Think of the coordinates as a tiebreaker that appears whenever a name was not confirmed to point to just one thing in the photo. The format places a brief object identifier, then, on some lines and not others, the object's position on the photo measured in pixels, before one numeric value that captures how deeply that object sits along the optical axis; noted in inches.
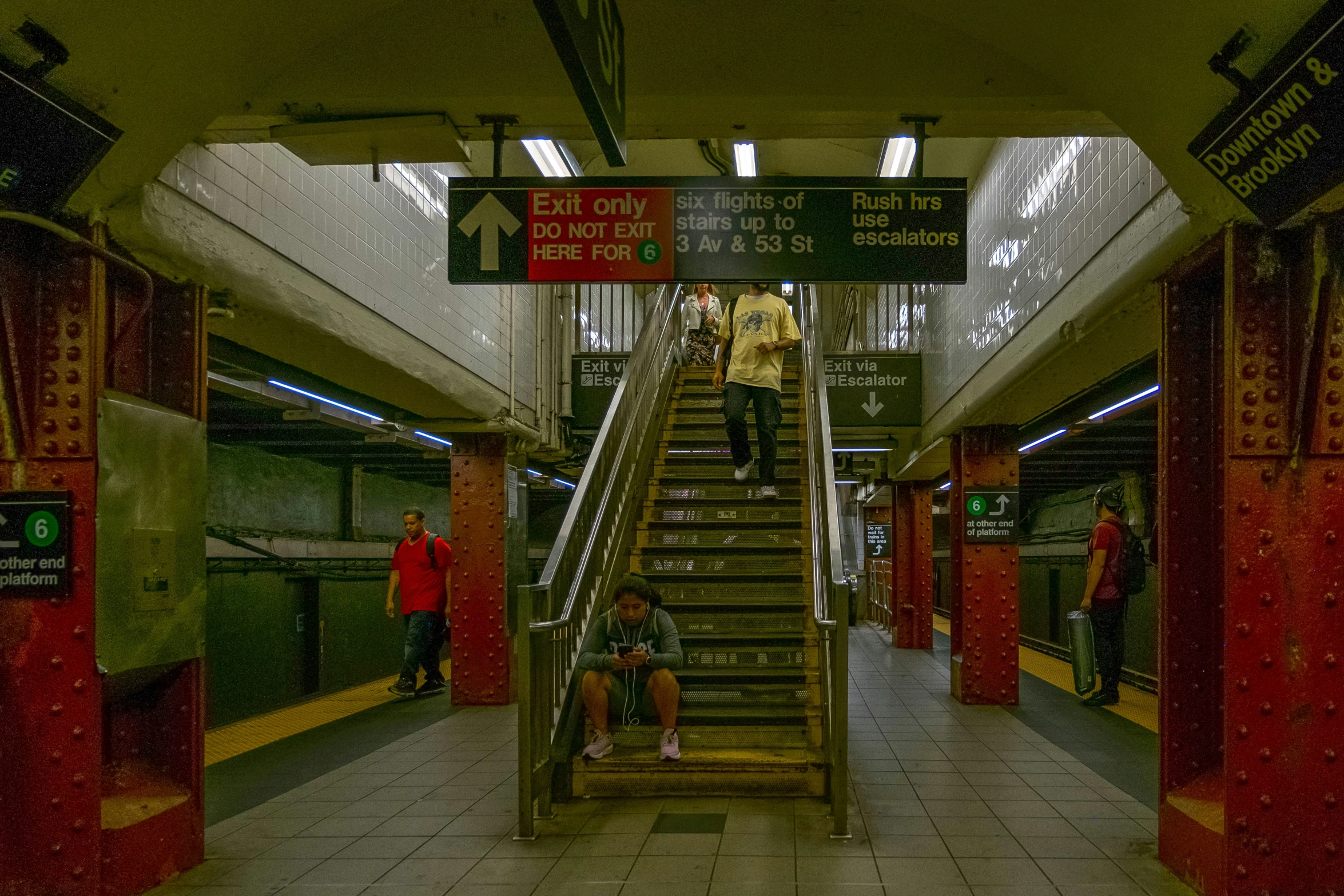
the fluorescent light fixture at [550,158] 256.7
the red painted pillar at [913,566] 517.7
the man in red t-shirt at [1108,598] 317.1
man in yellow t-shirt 295.0
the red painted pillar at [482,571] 326.6
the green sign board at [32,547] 134.3
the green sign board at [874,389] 403.9
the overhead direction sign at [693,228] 174.9
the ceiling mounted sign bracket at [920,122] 154.5
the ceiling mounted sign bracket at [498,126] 156.3
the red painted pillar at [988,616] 327.3
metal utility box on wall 138.9
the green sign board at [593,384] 409.7
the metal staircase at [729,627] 201.8
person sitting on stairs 203.6
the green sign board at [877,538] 855.7
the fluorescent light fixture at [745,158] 293.9
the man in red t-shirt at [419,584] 346.9
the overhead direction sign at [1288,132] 97.2
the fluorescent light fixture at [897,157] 281.7
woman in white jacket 444.8
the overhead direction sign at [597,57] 87.7
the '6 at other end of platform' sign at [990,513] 327.9
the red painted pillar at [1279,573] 130.8
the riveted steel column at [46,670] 133.8
